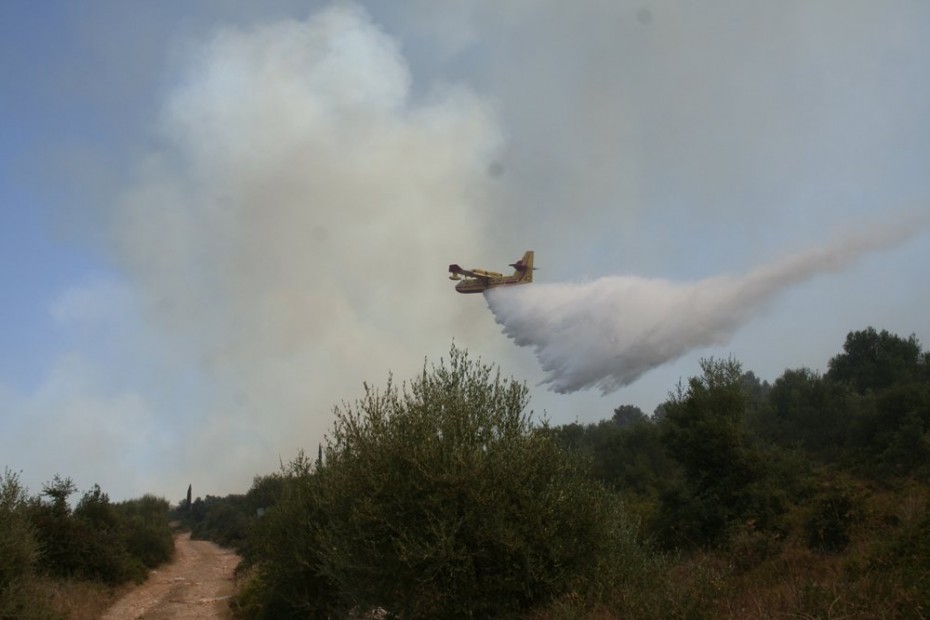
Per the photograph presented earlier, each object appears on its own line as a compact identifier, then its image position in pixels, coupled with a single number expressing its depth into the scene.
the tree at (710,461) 38.00
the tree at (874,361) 67.94
